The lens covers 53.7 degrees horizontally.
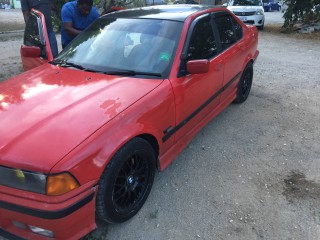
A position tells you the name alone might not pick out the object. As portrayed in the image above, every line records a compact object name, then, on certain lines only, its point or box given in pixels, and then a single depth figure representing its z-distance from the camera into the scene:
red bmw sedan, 1.95
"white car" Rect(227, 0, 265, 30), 12.77
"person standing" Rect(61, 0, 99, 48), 4.60
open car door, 3.62
